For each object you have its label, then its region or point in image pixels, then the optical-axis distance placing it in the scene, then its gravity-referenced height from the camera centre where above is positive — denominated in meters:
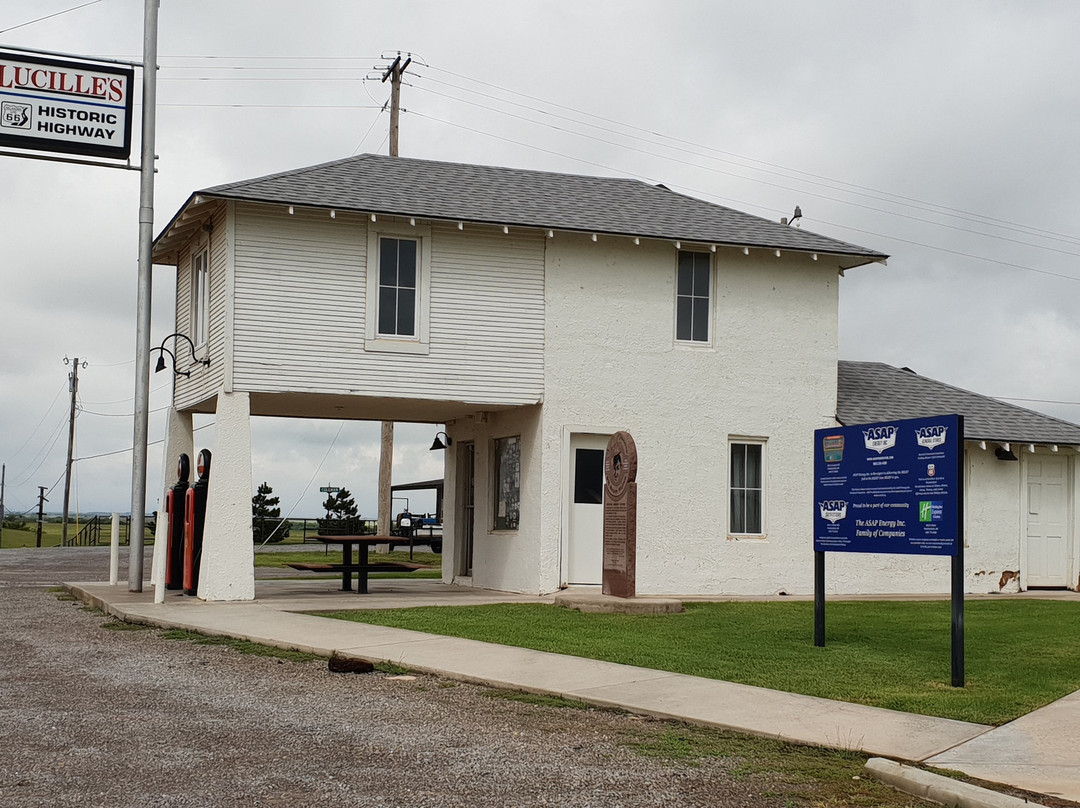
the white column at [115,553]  17.38 -1.25
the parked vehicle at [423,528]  37.06 -1.85
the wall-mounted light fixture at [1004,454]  19.80 +0.54
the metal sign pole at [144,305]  16.91 +2.49
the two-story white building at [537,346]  16.31 +2.02
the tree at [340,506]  48.03 -1.26
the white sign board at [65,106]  16.34 +5.28
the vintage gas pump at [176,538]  17.45 -0.98
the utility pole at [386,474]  30.33 +0.05
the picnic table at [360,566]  16.19 -1.29
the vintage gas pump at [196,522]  16.38 -0.69
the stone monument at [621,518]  14.51 -0.49
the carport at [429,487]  40.38 -0.37
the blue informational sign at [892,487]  9.15 -0.03
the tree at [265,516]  45.78 -1.76
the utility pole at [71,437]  54.31 +1.70
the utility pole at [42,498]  54.44 -1.31
